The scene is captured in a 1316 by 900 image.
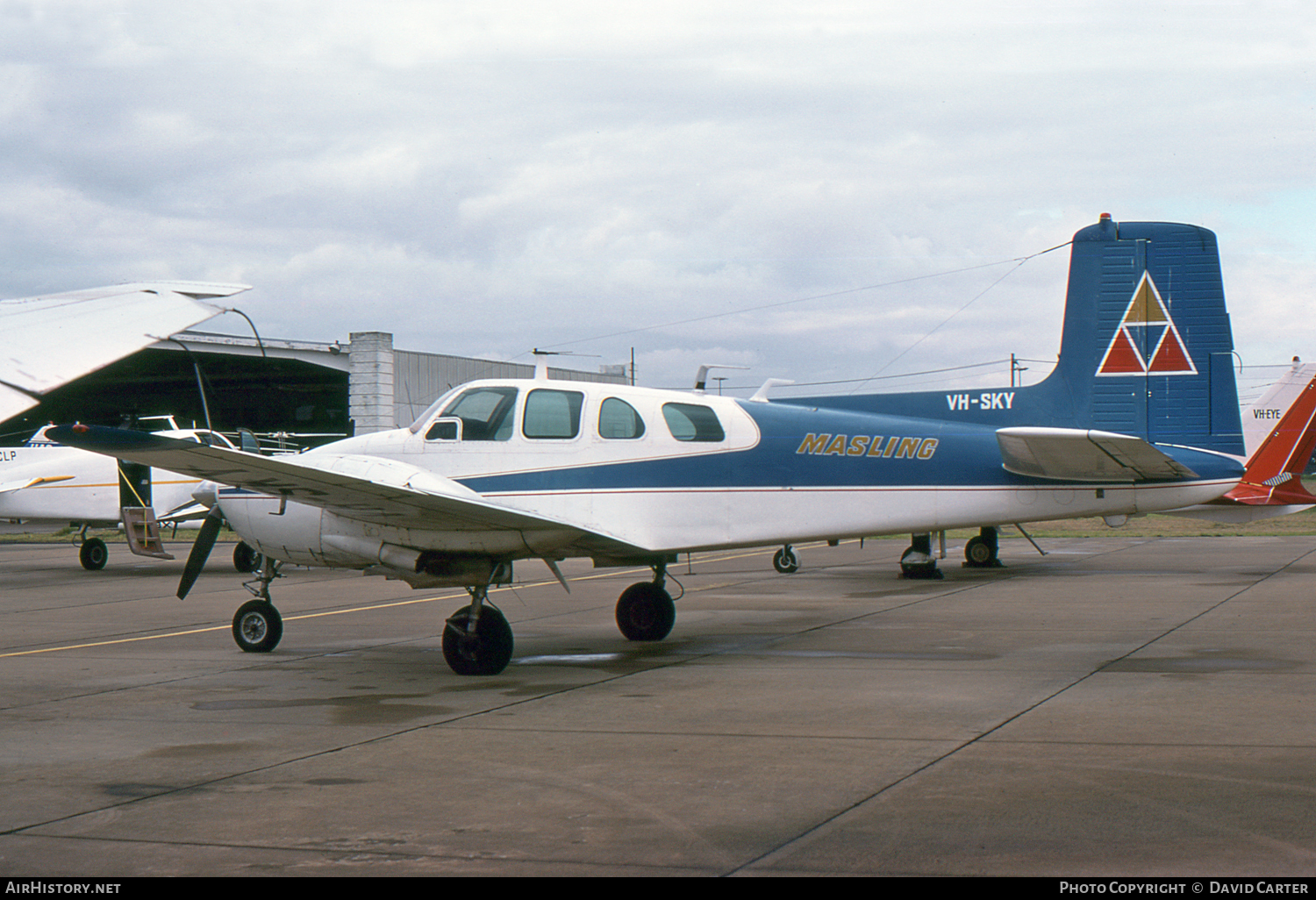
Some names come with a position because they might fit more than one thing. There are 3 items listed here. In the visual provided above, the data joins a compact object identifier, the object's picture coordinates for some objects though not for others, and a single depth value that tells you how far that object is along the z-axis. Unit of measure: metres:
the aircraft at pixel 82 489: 24.83
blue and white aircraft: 10.01
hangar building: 37.78
